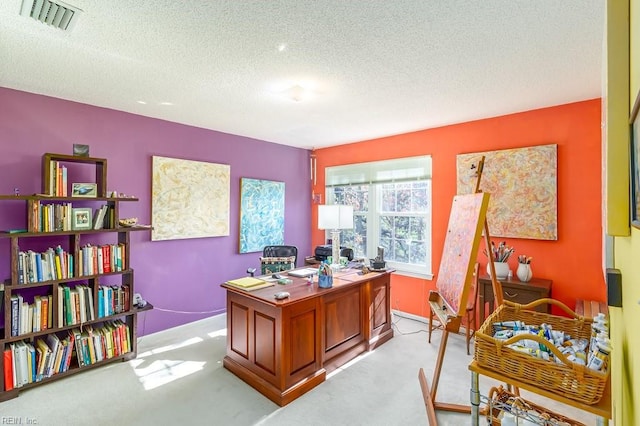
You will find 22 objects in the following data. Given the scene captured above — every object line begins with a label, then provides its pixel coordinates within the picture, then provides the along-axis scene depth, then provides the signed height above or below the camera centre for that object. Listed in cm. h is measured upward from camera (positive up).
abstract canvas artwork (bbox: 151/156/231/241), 344 +19
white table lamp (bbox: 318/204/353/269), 333 -6
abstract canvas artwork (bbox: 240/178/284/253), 426 +0
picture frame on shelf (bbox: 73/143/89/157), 264 +57
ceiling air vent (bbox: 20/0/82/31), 154 +108
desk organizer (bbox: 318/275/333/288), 261 -58
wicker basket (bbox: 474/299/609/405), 107 -60
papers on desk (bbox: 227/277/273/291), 253 -61
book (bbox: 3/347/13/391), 225 -119
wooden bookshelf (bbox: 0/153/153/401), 234 -71
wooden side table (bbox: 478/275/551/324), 275 -74
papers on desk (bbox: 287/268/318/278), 302 -61
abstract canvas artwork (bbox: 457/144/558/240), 298 +25
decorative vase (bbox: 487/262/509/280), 304 -56
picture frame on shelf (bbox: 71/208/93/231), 263 -4
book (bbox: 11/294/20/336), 231 -80
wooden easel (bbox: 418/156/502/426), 193 -71
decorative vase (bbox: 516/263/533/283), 294 -57
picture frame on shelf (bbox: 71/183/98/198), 266 +22
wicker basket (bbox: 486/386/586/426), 145 -101
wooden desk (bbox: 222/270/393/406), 224 -100
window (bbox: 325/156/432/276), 398 +10
